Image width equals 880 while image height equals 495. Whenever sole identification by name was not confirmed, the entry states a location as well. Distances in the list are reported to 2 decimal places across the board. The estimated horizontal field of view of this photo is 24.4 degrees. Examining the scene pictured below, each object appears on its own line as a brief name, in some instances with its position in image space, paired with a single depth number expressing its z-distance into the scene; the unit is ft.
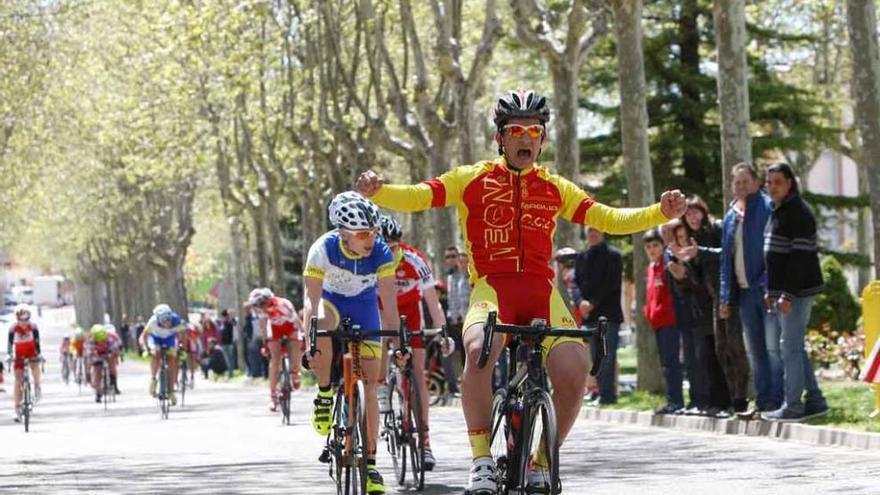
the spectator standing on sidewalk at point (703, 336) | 64.69
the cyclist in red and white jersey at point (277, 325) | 87.20
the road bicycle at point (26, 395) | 89.10
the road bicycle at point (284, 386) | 82.99
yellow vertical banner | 57.52
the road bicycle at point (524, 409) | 29.78
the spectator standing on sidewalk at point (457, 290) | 86.94
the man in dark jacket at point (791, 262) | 56.39
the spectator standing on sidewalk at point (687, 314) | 64.03
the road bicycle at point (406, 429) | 45.06
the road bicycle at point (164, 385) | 96.94
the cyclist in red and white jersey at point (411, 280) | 48.75
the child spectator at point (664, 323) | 67.56
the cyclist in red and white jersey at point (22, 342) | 94.58
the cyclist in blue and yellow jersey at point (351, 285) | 39.81
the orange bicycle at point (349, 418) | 38.58
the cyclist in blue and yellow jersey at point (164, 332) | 102.86
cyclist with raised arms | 31.81
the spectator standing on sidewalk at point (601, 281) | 74.49
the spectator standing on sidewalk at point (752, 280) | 59.11
